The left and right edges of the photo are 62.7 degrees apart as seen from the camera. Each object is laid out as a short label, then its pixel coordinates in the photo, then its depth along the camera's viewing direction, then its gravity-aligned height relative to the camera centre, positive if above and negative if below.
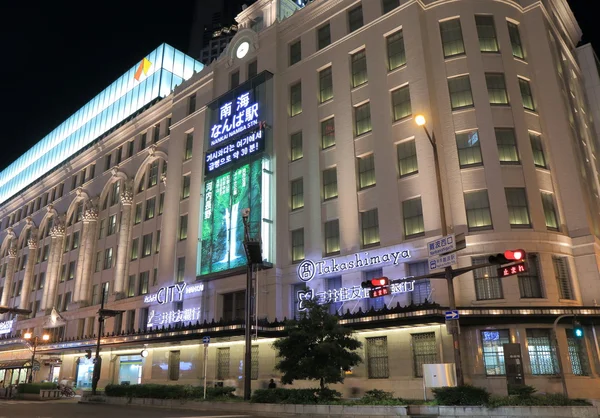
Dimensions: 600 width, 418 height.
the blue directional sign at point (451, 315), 19.47 +2.15
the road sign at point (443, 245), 19.80 +4.95
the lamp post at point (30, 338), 49.09 +4.03
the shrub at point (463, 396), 19.02 -0.89
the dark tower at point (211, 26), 132.75 +94.49
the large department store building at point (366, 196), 28.61 +12.40
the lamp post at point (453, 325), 19.64 +1.81
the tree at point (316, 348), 23.97 +1.26
